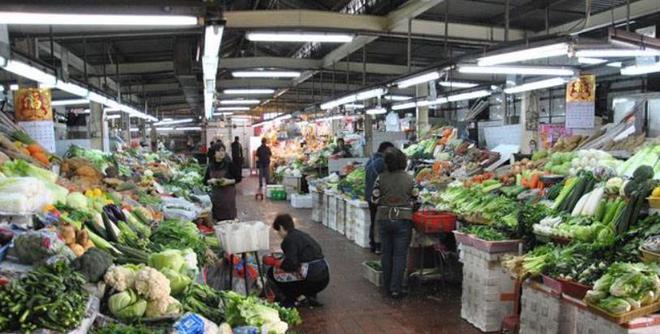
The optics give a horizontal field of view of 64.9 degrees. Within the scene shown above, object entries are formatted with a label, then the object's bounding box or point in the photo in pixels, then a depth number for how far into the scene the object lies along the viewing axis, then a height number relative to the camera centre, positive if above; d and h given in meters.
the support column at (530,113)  14.42 +0.58
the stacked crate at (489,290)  5.16 -1.58
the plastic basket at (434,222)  6.49 -1.11
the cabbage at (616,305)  3.45 -1.16
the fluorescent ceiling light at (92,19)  3.56 +0.85
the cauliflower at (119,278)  2.76 -0.75
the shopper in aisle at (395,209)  6.23 -0.90
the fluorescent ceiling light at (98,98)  9.72 +0.80
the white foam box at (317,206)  12.41 -1.72
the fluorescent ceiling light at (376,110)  16.26 +0.80
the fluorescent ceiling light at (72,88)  7.81 +0.83
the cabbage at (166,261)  3.40 -0.81
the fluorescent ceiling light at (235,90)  15.45 +1.41
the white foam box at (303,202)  15.13 -1.93
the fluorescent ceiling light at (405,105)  15.20 +0.92
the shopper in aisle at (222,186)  8.24 -0.78
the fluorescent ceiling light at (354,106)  20.64 +1.21
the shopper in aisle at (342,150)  15.24 -0.45
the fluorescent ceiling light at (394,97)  19.06 +1.47
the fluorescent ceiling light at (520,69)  7.29 +0.96
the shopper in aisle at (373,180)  8.18 -0.74
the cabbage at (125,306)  2.68 -0.87
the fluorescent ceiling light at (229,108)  26.73 +1.51
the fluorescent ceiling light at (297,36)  6.40 +1.27
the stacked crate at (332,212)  11.25 -1.69
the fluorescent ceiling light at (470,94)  12.71 +0.99
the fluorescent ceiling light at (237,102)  23.06 +1.59
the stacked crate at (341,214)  10.65 -1.64
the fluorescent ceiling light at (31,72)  6.05 +0.86
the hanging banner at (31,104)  7.49 +0.51
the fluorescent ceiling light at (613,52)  6.08 +0.98
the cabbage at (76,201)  4.10 -0.49
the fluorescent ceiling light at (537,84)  10.10 +0.99
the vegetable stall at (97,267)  2.18 -0.72
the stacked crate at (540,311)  4.19 -1.50
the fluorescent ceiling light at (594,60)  9.94 +1.43
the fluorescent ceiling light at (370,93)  10.44 +0.88
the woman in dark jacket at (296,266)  5.91 -1.50
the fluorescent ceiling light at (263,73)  9.86 +1.22
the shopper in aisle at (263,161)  17.88 -0.86
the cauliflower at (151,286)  2.79 -0.80
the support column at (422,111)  16.27 +0.75
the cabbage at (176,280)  3.20 -0.89
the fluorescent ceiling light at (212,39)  4.36 +1.00
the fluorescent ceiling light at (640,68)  8.05 +1.01
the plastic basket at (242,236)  5.30 -1.03
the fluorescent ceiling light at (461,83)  15.28 +1.69
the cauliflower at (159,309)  2.79 -0.92
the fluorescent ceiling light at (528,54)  5.70 +0.92
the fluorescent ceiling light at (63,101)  13.70 +1.01
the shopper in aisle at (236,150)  13.71 -0.38
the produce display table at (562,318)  3.46 -1.40
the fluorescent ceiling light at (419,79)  7.67 +0.87
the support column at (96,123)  14.64 +0.45
